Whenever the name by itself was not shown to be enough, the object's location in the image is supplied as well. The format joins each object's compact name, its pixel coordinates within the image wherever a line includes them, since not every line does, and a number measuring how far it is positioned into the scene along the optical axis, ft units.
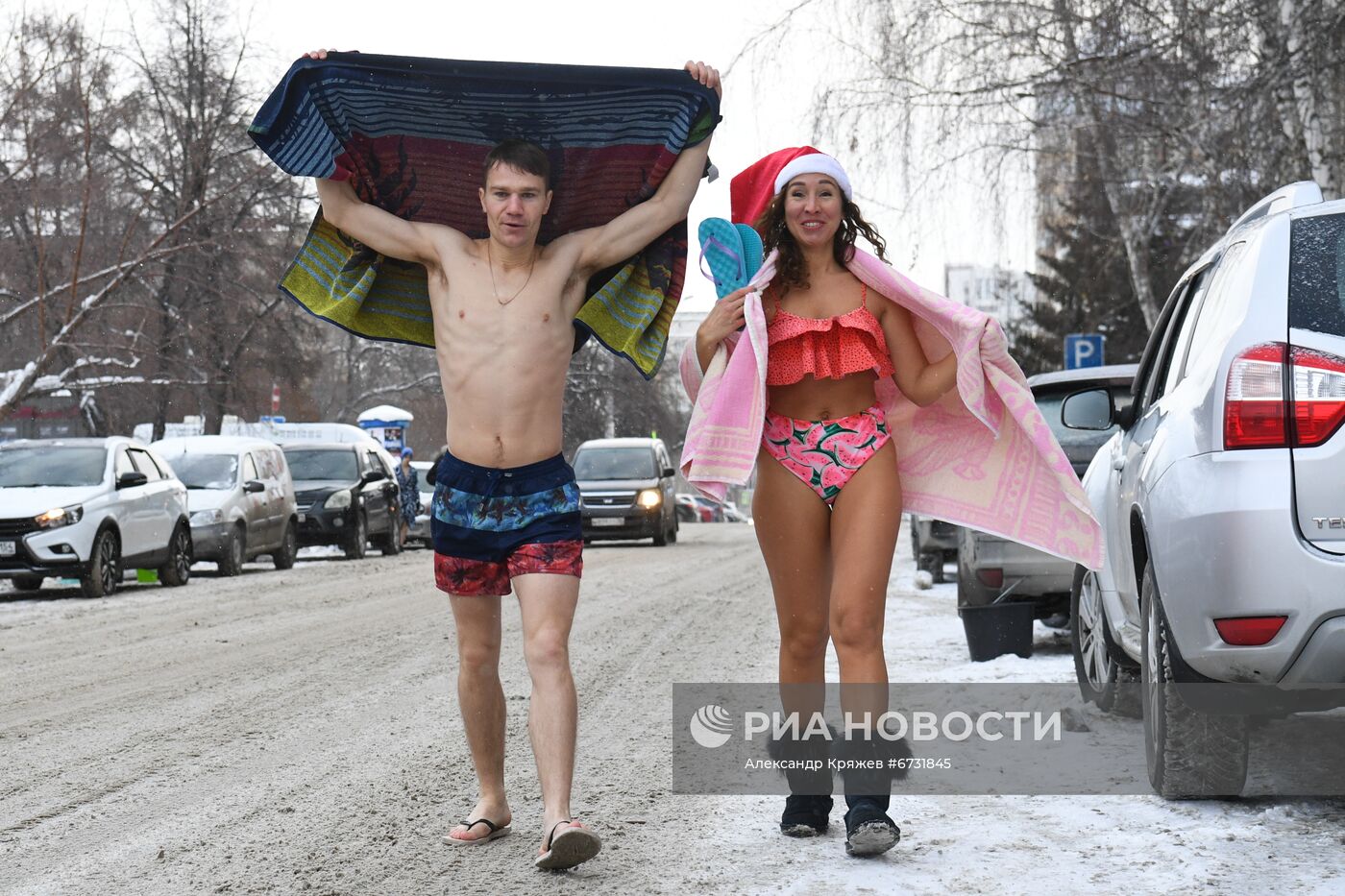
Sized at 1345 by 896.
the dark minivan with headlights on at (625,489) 94.12
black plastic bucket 30.09
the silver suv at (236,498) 69.00
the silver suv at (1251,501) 14.85
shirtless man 15.62
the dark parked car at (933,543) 52.39
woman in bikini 15.85
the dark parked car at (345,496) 84.94
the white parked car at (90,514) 54.19
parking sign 69.82
